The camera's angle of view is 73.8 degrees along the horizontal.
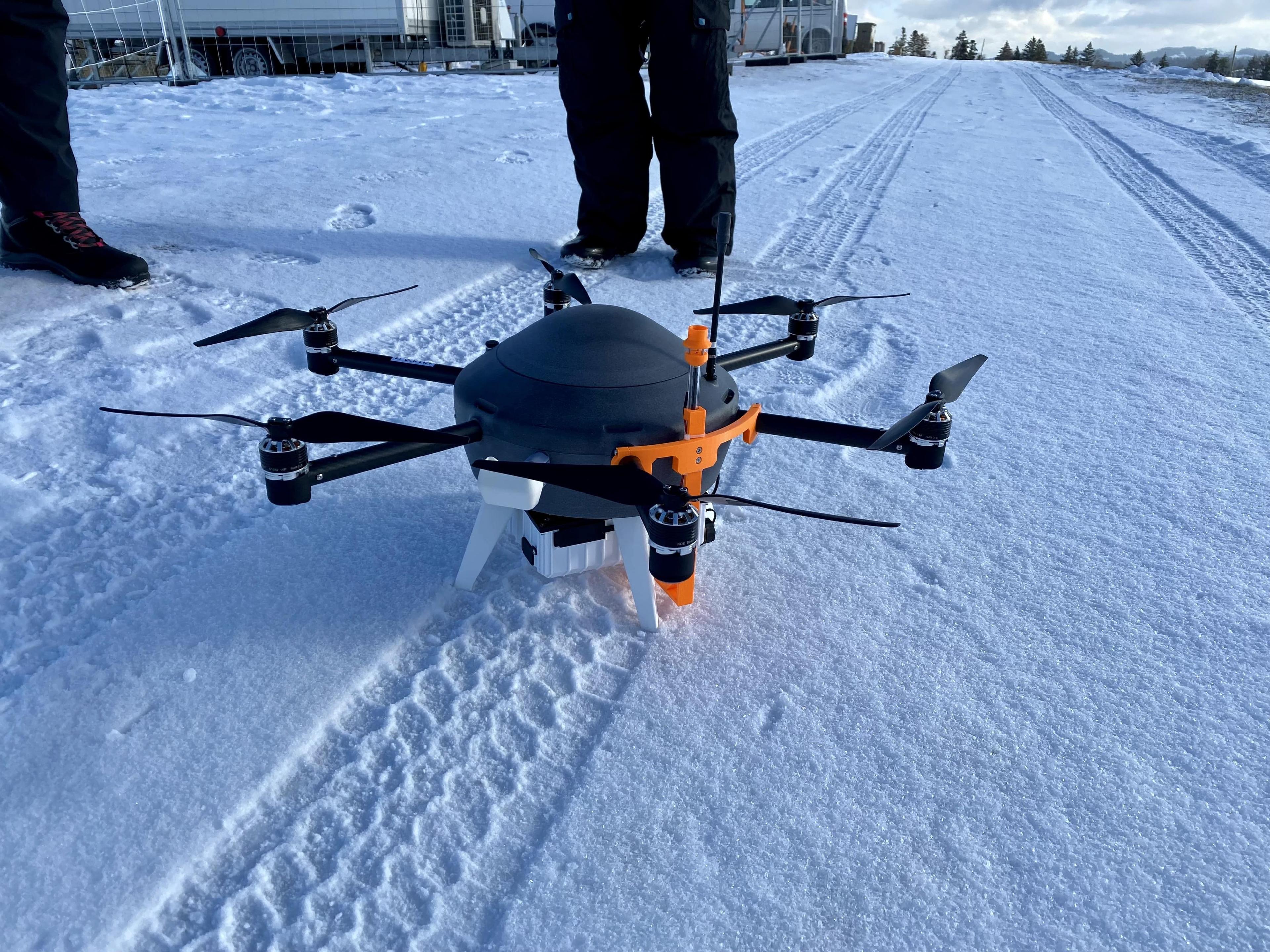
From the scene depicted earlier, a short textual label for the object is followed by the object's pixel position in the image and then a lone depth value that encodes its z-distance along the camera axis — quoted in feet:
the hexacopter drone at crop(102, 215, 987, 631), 3.31
